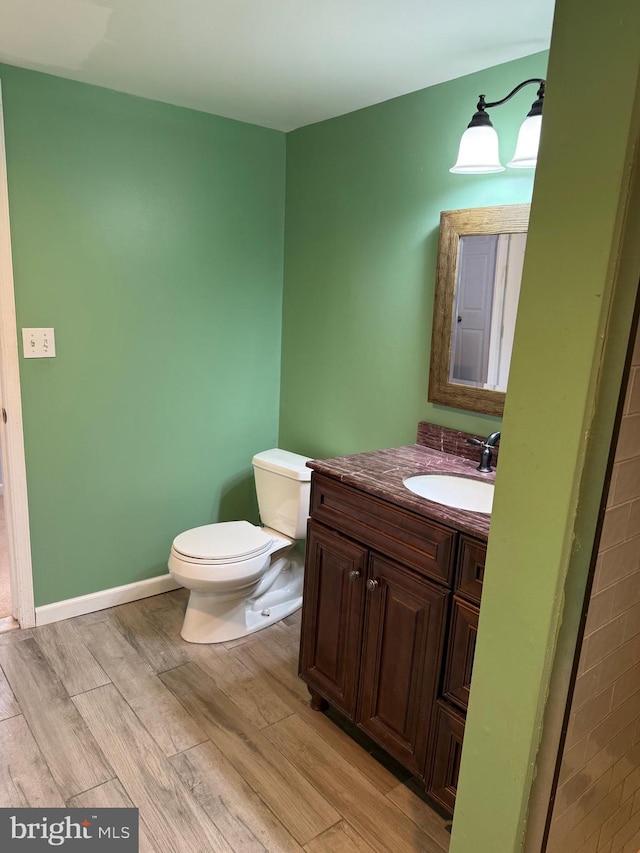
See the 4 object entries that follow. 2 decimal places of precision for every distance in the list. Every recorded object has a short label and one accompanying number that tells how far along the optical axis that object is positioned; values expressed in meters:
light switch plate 2.31
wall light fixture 1.77
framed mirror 1.99
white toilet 2.36
